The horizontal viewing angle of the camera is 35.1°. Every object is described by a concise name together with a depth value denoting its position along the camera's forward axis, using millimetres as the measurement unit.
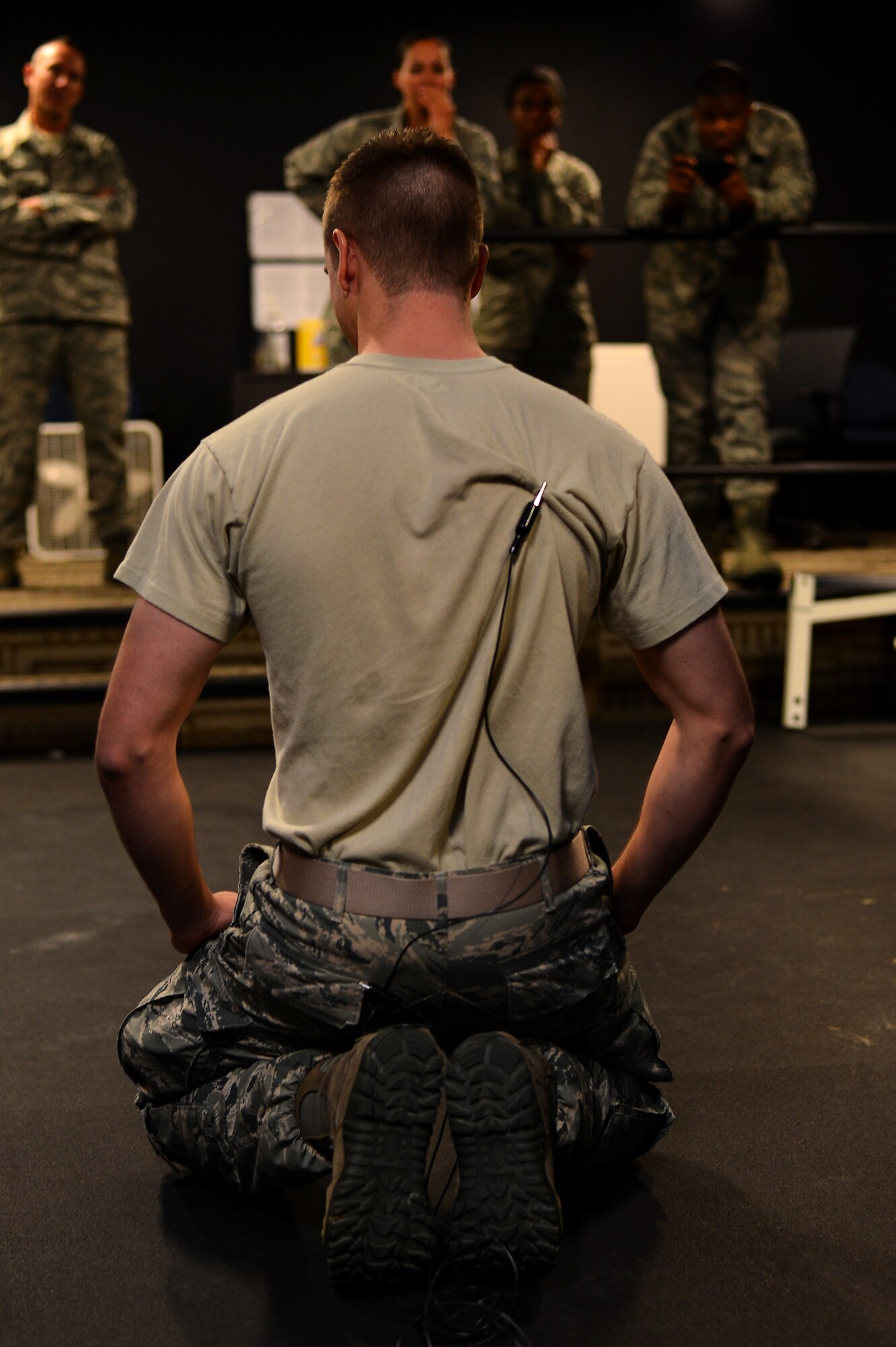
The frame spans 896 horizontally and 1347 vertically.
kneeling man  1117
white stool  3381
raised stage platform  3357
